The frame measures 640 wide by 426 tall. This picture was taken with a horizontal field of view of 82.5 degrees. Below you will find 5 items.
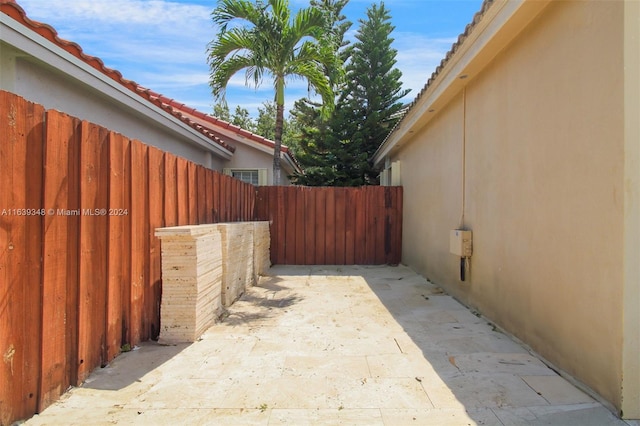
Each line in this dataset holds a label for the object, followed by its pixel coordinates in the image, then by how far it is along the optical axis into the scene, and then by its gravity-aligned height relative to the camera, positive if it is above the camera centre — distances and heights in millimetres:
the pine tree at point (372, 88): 15477 +5389
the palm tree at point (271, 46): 8070 +3747
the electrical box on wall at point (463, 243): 5117 -456
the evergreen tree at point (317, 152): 14680 +2471
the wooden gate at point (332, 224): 9180 -344
